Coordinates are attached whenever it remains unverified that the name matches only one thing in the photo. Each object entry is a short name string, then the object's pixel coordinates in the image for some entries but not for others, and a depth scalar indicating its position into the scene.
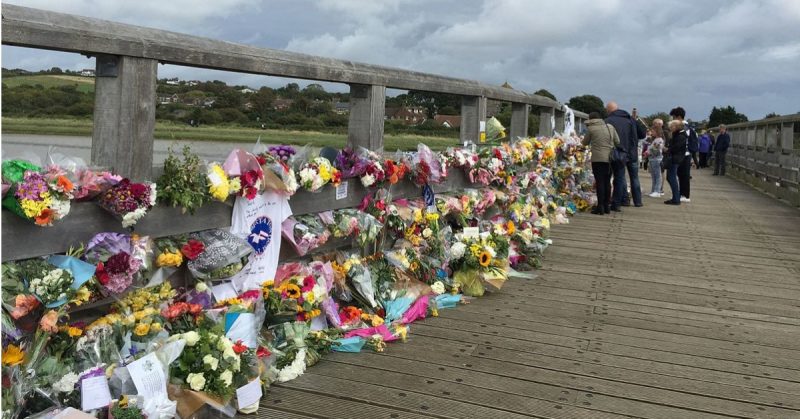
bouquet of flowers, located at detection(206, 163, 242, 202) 3.79
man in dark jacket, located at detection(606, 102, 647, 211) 12.50
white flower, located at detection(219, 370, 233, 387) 3.37
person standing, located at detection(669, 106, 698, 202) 13.91
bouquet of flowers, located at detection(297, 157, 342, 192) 4.56
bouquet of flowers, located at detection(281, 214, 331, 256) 4.52
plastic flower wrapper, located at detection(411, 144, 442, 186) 6.20
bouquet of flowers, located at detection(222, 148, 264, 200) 3.96
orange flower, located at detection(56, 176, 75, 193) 2.97
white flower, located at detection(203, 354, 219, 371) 3.38
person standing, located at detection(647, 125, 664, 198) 15.37
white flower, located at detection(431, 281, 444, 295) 5.73
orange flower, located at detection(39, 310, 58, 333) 2.96
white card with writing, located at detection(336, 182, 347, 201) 5.12
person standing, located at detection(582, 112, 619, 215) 11.71
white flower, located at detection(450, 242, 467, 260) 6.16
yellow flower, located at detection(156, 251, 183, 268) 3.53
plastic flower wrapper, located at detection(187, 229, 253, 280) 3.82
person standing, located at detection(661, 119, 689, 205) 13.53
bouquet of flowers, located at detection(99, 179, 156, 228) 3.23
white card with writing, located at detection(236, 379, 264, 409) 3.47
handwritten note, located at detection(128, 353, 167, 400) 3.17
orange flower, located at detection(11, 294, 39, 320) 2.87
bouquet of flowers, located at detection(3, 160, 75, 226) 2.85
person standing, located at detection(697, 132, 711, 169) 30.41
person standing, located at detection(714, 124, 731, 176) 25.45
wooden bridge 3.39
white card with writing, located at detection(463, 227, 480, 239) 6.41
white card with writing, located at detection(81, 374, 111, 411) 3.05
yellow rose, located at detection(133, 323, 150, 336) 3.42
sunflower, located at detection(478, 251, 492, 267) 6.10
